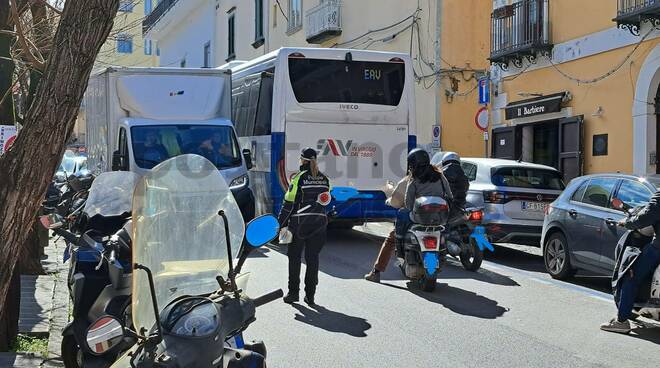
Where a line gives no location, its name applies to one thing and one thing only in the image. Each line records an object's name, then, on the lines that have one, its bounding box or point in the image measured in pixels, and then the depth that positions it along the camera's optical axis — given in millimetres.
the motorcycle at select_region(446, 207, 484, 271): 10117
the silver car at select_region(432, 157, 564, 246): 12141
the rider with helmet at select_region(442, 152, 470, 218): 10852
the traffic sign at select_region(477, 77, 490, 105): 19203
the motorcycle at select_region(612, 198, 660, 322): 7070
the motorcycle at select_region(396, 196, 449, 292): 8945
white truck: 13844
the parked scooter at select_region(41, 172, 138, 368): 4266
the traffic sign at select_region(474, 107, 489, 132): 18734
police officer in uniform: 8508
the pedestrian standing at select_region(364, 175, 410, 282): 9727
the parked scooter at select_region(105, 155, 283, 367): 3070
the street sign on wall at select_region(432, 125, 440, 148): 20891
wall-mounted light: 16453
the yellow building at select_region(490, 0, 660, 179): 15203
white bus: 13664
